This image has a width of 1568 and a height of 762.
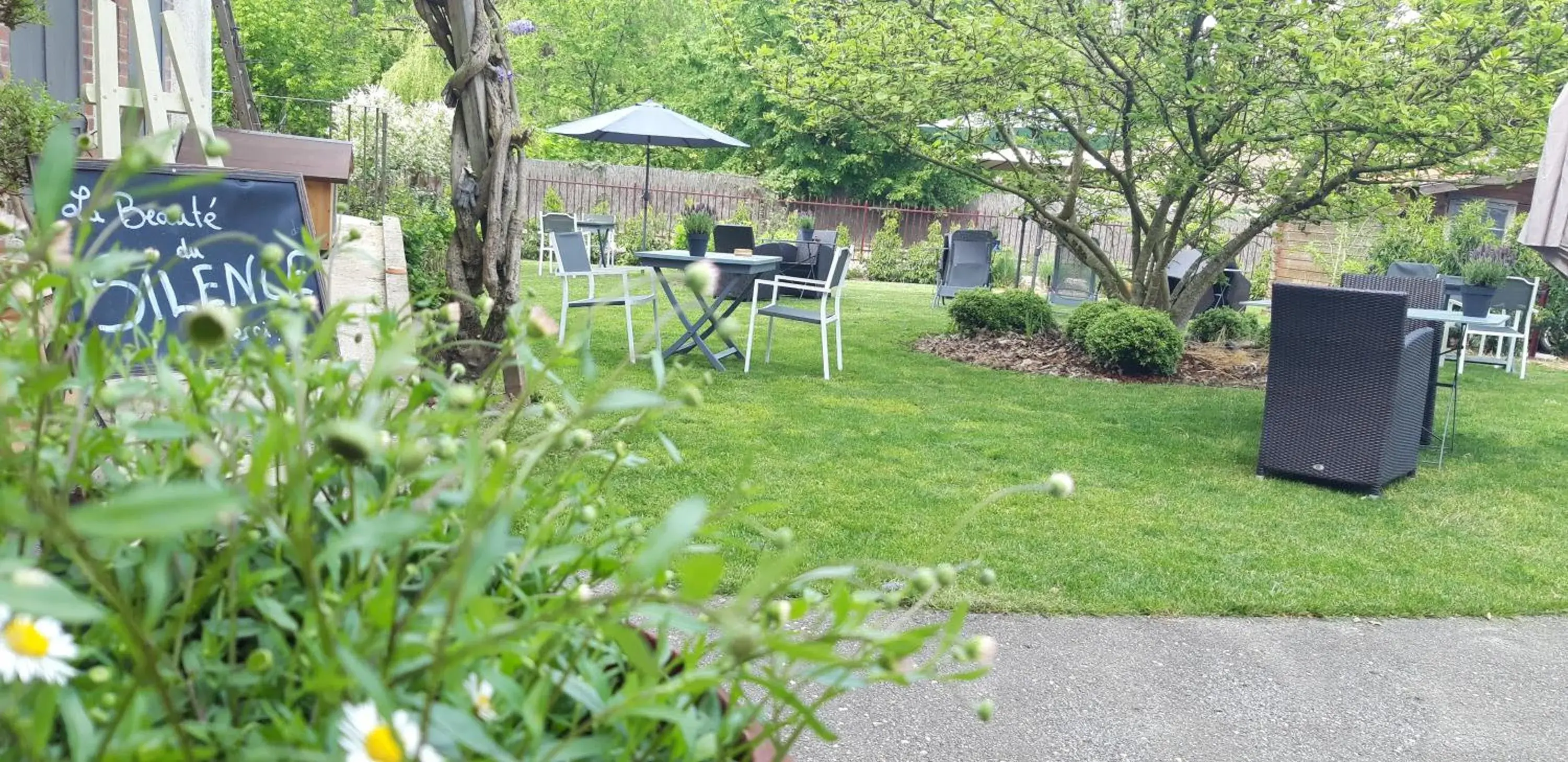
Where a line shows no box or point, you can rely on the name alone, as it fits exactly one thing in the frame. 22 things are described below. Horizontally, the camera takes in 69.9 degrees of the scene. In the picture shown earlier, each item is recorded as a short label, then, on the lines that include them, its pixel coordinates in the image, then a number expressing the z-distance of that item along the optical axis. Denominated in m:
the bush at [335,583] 0.56
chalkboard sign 2.85
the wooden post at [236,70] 8.43
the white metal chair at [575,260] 6.98
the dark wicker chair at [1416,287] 6.70
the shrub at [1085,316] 8.42
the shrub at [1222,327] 9.84
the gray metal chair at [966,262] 12.05
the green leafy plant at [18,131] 2.96
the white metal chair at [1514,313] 8.88
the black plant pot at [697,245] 7.81
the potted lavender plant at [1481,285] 6.12
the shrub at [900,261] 17.41
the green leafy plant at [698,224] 7.95
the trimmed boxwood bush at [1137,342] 7.94
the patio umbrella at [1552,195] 4.26
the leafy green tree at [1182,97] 6.52
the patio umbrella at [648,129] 9.96
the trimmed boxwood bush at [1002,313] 9.40
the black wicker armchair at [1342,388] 4.66
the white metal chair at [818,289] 6.80
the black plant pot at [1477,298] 6.12
